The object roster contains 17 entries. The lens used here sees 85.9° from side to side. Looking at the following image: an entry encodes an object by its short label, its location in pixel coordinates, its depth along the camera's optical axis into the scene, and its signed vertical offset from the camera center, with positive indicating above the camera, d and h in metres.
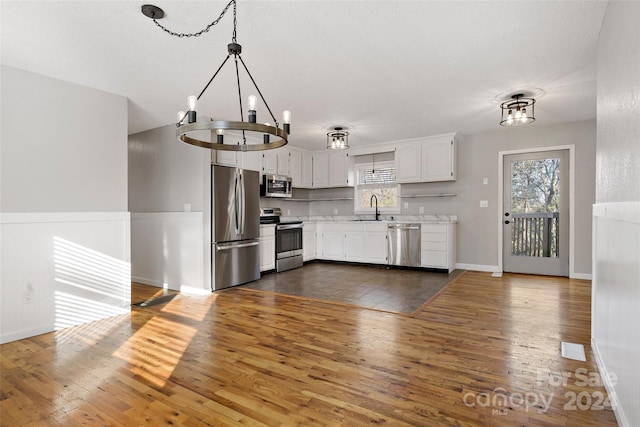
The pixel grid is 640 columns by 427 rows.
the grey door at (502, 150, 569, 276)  5.36 -0.09
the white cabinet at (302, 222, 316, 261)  6.74 -0.67
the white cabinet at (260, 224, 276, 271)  5.65 -0.65
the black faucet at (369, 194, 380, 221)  6.96 +0.08
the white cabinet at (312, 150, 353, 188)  7.08 +0.81
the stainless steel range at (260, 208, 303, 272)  5.99 -0.57
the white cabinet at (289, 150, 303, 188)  6.75 +0.83
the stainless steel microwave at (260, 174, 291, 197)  6.01 +0.40
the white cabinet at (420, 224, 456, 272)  5.74 -0.64
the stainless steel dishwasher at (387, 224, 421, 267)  6.02 -0.64
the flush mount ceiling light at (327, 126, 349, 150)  5.34 +1.10
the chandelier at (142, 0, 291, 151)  2.01 +0.54
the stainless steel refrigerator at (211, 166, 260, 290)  4.69 -0.26
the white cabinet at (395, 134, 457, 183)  5.88 +0.86
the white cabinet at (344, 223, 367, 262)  6.60 -0.67
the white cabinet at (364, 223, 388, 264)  6.36 -0.65
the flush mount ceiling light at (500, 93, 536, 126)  3.95 +1.18
